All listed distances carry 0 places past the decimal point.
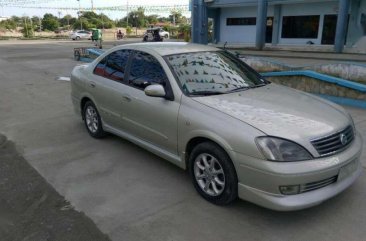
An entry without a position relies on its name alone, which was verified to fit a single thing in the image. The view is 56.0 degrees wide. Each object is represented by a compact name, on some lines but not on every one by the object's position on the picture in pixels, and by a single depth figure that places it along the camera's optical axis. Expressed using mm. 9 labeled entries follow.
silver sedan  3027
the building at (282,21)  19453
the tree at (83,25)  81450
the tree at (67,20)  105125
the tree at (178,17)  84688
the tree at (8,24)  76106
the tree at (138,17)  98525
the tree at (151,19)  108662
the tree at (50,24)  84000
